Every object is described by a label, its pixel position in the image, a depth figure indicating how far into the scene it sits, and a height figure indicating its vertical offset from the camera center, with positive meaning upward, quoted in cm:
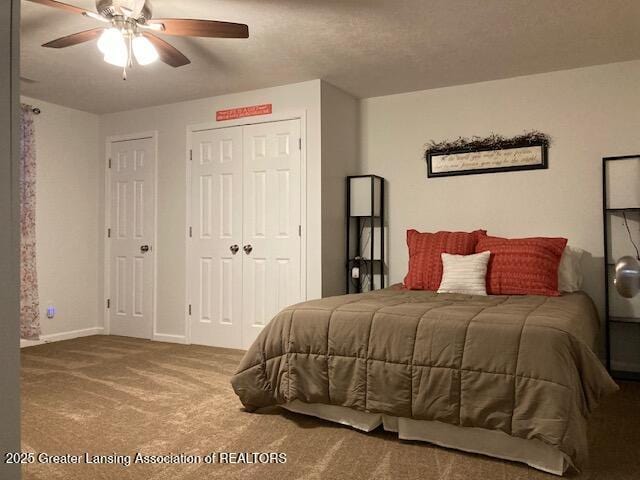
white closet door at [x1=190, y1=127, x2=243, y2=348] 484 +1
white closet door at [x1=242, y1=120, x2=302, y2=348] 453 +14
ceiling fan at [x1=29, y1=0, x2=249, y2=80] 268 +116
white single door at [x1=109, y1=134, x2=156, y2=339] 538 +2
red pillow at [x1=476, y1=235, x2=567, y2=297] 350 -20
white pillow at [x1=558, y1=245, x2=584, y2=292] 372 -26
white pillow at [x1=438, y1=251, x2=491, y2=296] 359 -26
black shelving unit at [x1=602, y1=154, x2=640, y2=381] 377 -20
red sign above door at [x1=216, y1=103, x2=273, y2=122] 469 +118
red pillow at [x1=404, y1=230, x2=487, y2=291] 389 -11
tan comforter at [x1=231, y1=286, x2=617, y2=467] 213 -59
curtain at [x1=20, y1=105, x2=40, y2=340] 484 +4
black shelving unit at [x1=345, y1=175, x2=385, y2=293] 469 +8
